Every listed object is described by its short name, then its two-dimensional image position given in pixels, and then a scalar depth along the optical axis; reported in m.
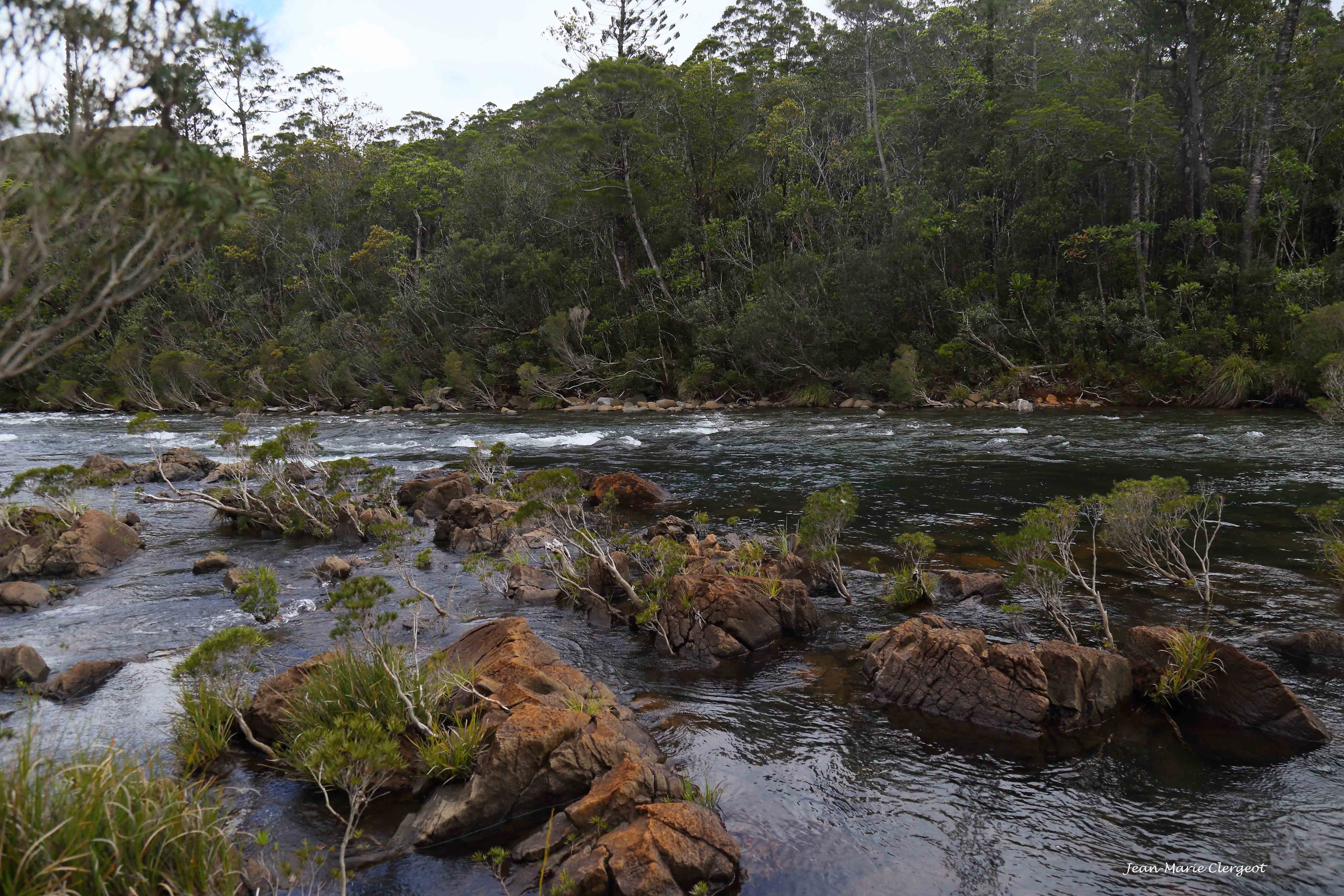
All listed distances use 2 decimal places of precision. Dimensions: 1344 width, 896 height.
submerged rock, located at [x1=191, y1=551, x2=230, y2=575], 12.24
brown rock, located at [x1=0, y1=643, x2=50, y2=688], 7.86
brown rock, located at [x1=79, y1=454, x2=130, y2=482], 19.05
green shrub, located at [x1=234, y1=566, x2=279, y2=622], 9.01
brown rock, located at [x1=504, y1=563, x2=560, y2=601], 10.98
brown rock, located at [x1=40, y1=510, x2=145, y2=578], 12.20
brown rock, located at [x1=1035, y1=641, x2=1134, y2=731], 6.88
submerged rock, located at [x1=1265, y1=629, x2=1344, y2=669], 7.77
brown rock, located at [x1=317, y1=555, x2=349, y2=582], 11.49
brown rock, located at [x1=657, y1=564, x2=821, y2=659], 8.81
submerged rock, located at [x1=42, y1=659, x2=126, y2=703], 7.67
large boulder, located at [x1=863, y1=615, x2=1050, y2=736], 6.93
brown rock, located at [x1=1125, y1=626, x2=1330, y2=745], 6.47
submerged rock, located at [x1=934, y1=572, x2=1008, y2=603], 10.06
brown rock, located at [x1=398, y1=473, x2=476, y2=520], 16.03
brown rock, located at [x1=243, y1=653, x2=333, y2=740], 6.64
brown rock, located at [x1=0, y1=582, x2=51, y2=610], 10.54
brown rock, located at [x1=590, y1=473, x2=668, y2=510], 16.31
